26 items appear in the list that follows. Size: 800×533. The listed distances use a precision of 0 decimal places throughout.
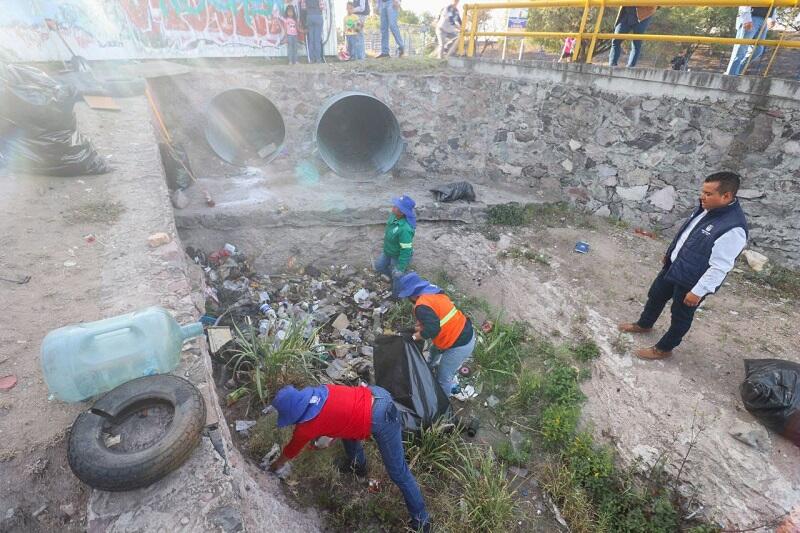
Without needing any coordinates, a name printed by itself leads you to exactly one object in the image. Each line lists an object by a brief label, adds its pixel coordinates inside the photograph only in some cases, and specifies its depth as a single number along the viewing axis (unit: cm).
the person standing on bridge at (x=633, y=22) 612
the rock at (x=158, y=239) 351
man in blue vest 300
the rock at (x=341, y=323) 477
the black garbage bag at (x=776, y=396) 304
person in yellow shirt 913
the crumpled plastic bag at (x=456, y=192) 656
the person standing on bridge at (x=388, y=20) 891
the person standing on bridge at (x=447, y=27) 933
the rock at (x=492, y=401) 400
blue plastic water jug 204
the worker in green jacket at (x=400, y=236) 480
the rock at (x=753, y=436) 308
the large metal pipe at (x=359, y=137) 747
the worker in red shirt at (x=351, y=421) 247
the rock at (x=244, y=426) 308
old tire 174
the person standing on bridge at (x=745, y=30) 524
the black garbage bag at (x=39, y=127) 398
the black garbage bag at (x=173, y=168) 592
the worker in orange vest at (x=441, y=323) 335
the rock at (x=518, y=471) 339
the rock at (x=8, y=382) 224
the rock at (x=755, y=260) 518
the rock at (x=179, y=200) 564
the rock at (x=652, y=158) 578
